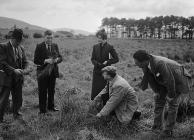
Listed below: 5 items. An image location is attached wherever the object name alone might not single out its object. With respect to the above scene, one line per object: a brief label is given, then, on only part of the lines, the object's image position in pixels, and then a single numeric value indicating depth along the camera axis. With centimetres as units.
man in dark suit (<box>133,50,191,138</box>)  496
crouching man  569
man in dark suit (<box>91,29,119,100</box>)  715
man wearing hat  606
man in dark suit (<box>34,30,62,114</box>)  696
